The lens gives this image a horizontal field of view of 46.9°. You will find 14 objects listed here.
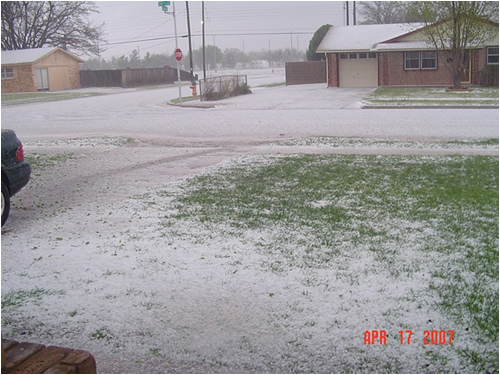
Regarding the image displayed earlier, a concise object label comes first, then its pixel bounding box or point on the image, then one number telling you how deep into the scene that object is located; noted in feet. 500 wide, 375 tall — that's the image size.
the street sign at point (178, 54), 97.89
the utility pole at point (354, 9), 196.95
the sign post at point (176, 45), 98.57
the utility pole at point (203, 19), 152.06
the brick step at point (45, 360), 9.17
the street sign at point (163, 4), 91.09
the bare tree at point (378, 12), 214.28
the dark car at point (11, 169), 22.20
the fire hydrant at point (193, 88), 119.96
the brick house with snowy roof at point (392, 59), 116.67
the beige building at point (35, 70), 158.51
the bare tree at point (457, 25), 100.68
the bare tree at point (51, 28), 183.83
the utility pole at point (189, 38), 143.84
